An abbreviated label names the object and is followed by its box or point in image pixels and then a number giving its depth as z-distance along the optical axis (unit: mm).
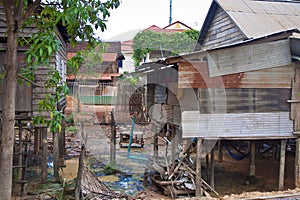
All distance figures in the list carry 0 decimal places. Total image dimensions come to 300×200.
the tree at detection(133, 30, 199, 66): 28891
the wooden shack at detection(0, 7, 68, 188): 7746
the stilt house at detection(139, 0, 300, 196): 7871
